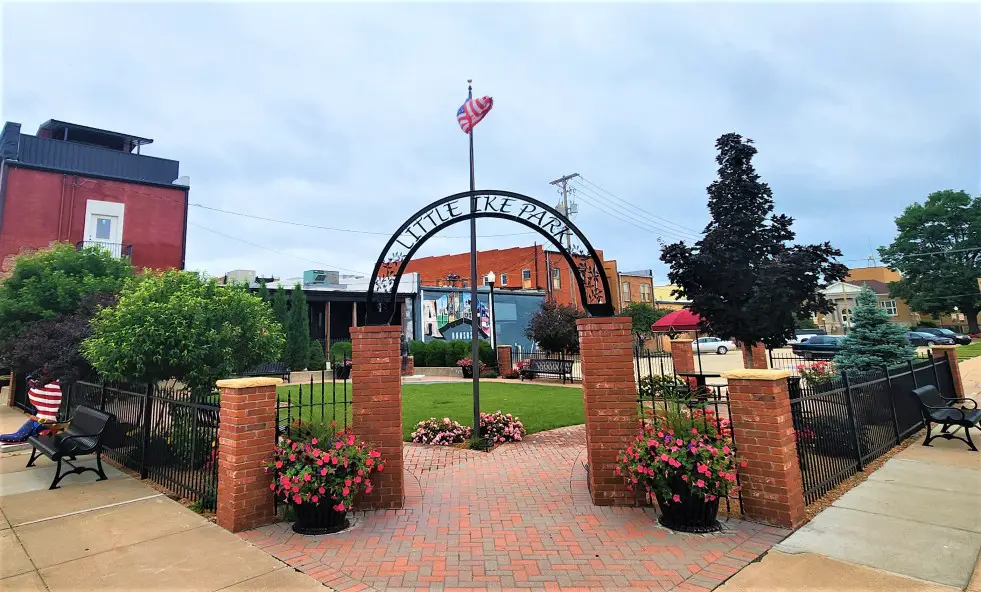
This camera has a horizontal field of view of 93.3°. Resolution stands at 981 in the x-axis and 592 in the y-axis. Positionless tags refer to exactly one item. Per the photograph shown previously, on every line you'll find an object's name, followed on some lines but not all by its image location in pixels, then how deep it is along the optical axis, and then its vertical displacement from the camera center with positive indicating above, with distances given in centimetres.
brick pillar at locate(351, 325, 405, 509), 502 -55
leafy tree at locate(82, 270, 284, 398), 655 +45
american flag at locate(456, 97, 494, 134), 875 +460
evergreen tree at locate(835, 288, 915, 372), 1088 -11
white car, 3784 -16
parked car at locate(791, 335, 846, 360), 2519 -34
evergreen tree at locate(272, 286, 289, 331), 2244 +264
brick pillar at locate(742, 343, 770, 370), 1529 -51
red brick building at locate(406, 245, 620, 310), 4216 +782
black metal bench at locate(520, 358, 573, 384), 1813 -73
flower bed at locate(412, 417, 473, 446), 833 -142
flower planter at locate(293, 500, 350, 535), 439 -152
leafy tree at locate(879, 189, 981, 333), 4397 +786
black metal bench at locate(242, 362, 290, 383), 1746 -32
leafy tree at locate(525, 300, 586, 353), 1969 +89
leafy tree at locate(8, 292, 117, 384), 855 +35
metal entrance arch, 570 +134
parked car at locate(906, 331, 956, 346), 3228 -28
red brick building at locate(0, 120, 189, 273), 1875 +749
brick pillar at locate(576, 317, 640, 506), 502 -60
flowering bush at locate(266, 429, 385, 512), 429 -105
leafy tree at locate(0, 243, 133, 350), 996 +182
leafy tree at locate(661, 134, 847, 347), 915 +154
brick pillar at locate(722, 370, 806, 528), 432 -99
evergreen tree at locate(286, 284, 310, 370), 2250 +132
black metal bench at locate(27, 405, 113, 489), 586 -96
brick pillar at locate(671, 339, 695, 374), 1791 -39
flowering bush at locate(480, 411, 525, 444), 834 -139
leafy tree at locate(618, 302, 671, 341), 4097 +287
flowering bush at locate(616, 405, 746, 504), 420 -107
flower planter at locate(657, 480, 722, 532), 430 -157
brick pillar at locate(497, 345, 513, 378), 2078 -41
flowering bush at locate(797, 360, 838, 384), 880 -73
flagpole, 798 +54
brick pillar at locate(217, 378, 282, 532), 440 -86
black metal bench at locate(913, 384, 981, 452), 706 -127
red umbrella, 1130 +58
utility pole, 2980 +1068
